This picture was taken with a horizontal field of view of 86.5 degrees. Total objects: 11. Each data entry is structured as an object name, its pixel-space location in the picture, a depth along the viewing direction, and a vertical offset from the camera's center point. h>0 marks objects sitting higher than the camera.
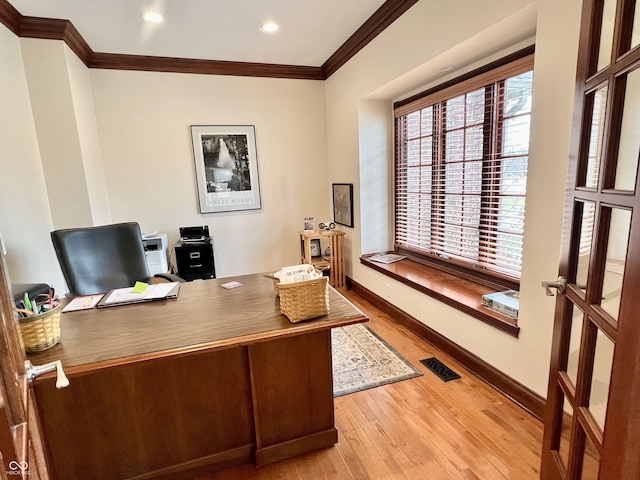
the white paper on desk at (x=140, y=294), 1.73 -0.54
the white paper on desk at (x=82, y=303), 1.66 -0.55
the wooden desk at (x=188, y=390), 1.34 -0.88
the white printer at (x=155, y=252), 3.54 -0.64
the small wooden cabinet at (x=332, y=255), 4.13 -0.87
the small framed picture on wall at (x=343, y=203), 3.96 -0.26
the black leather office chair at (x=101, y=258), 2.16 -0.43
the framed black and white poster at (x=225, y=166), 4.02 +0.25
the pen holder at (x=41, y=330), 1.21 -0.48
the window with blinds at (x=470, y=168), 2.30 +0.07
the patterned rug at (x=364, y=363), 2.32 -1.34
